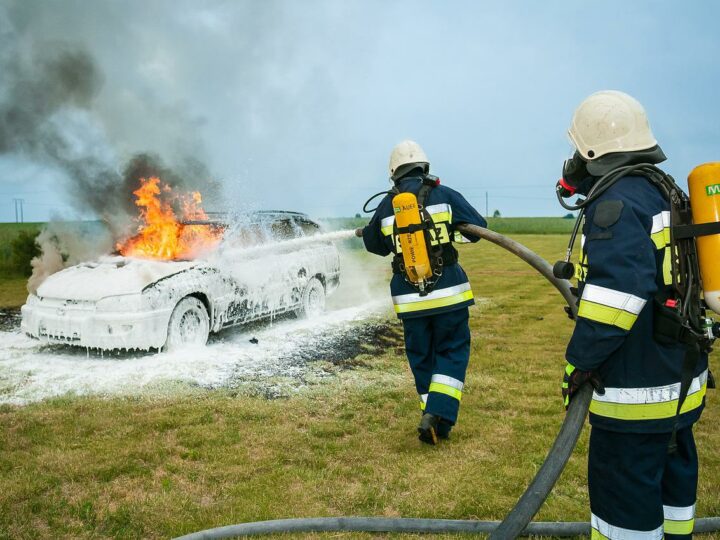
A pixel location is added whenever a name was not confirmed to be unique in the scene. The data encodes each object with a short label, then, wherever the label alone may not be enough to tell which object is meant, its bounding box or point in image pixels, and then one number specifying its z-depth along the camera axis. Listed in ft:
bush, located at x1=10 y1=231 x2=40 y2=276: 51.88
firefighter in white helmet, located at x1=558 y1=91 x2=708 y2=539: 8.08
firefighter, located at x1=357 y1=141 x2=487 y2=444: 15.48
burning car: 22.47
